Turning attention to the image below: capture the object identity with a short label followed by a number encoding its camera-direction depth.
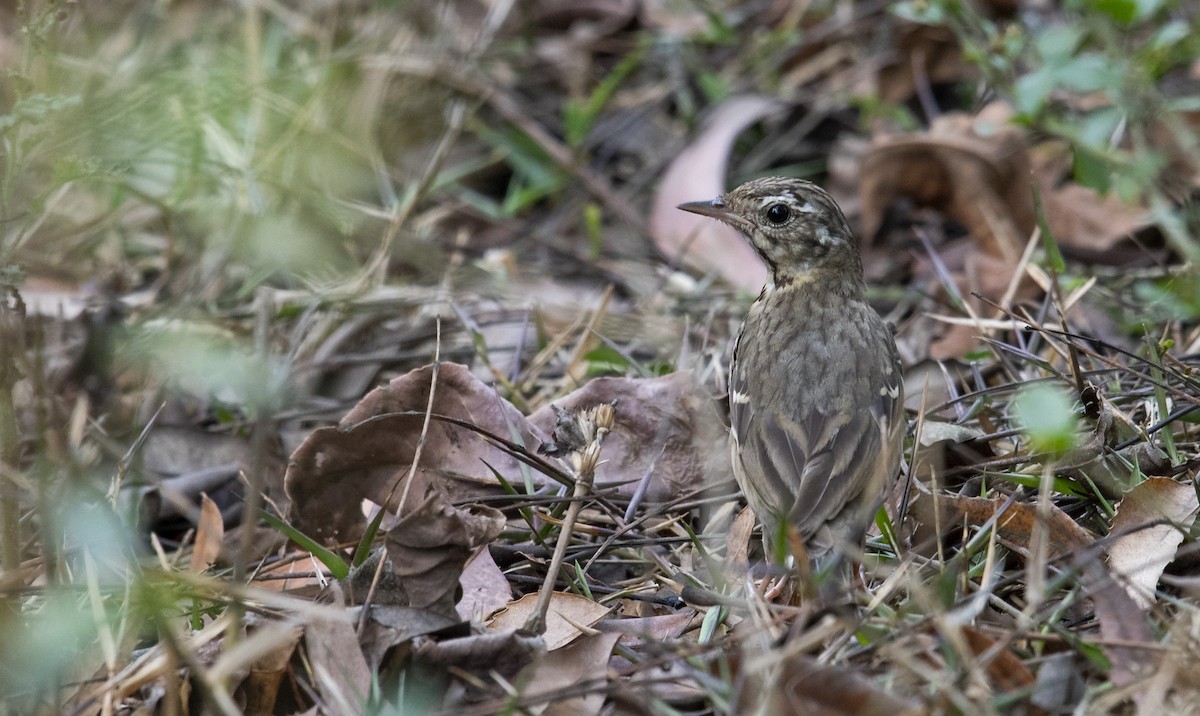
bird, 8.76
